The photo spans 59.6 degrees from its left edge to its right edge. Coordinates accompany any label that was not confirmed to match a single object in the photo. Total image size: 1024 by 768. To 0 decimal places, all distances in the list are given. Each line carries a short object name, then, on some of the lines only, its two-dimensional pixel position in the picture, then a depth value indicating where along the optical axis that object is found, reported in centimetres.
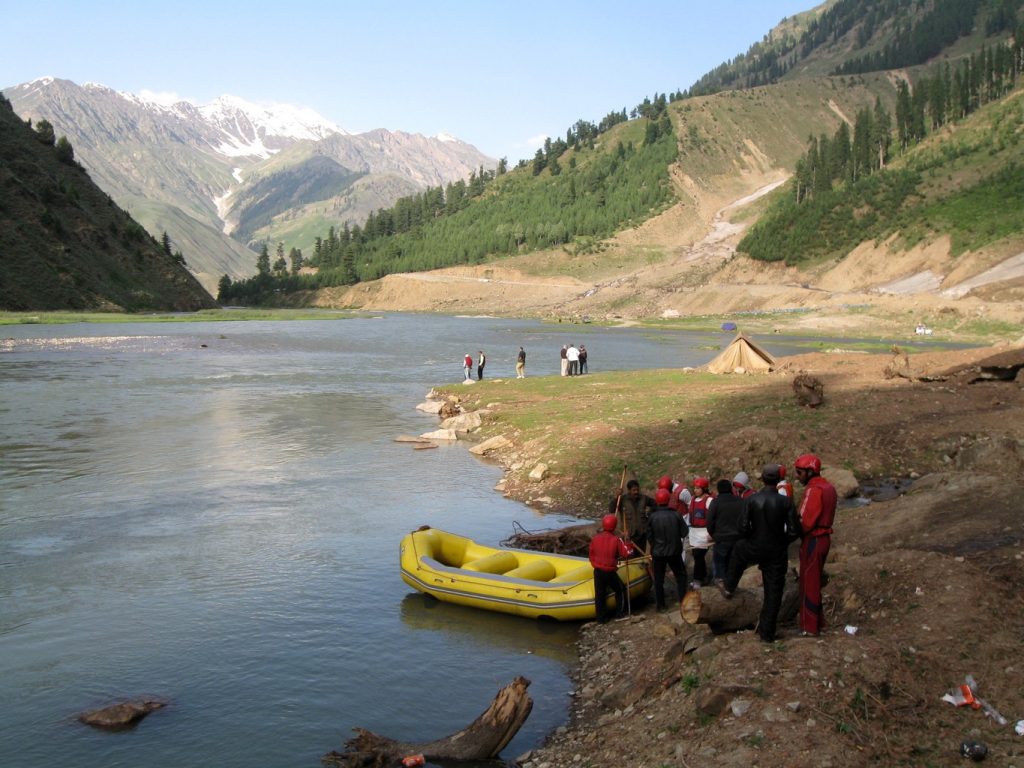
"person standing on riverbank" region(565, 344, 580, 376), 5419
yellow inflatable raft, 1673
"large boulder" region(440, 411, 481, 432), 3847
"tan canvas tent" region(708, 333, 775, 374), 4716
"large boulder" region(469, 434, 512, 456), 3388
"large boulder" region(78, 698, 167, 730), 1302
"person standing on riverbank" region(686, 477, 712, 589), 1705
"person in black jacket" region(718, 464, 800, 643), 1225
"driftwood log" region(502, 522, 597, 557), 1980
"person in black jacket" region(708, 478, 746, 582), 1527
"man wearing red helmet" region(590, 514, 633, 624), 1575
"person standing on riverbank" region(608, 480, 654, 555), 1783
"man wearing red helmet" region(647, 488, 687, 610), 1592
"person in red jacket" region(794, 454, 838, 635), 1210
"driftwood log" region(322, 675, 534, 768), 1183
